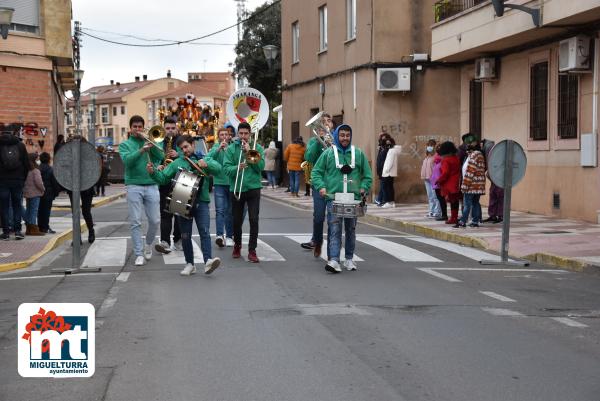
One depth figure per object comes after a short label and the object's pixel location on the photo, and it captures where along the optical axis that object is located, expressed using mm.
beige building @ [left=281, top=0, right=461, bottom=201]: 24859
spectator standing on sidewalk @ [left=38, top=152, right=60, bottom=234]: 16547
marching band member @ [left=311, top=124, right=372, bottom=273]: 11359
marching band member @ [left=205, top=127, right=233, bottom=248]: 13047
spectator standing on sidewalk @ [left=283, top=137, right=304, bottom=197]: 29453
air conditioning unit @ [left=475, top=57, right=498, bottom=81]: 21875
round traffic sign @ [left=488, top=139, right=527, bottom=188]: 12578
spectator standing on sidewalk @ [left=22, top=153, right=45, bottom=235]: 16047
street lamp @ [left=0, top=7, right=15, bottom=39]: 21156
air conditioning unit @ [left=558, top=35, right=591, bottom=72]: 17484
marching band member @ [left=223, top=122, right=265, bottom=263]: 12289
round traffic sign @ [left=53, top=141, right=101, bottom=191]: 11297
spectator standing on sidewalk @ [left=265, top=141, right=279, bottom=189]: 33594
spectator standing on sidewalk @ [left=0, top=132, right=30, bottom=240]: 15188
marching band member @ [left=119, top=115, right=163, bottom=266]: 11898
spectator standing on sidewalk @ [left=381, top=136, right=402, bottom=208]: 22688
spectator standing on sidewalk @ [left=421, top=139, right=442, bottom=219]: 19391
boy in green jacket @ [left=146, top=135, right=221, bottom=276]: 11039
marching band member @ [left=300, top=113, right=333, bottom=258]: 12688
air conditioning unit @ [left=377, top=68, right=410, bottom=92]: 24609
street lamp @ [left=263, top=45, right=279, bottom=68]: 32562
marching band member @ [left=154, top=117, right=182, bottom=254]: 12734
